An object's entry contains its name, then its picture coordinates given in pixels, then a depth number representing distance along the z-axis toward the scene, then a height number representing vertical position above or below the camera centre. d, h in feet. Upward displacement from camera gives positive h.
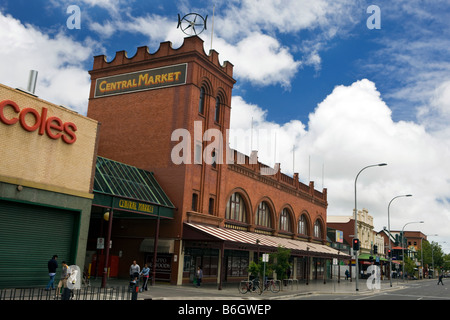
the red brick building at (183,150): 105.09 +28.37
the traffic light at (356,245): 111.62 +6.35
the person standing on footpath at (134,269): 79.43 -1.87
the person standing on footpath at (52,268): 66.79 -2.08
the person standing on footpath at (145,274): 80.05 -2.68
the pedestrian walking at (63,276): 63.72 -3.17
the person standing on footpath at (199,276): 100.06 -3.16
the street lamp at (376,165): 119.03 +28.66
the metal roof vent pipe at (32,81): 77.66 +29.98
